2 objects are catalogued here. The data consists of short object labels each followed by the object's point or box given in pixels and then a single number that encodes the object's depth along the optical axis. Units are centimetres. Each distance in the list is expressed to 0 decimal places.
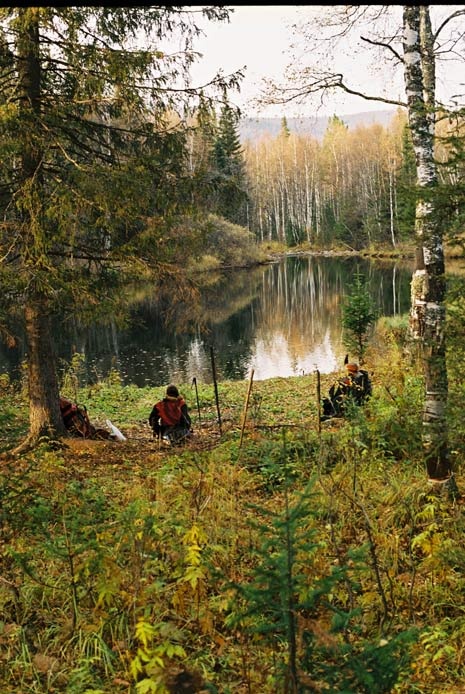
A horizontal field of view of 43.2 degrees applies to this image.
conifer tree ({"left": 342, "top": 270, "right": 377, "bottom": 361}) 1229
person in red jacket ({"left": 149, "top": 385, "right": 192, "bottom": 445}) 852
